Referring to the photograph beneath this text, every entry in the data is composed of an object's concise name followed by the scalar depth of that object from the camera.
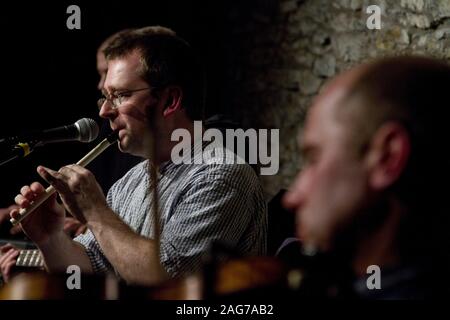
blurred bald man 2.07
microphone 2.75
